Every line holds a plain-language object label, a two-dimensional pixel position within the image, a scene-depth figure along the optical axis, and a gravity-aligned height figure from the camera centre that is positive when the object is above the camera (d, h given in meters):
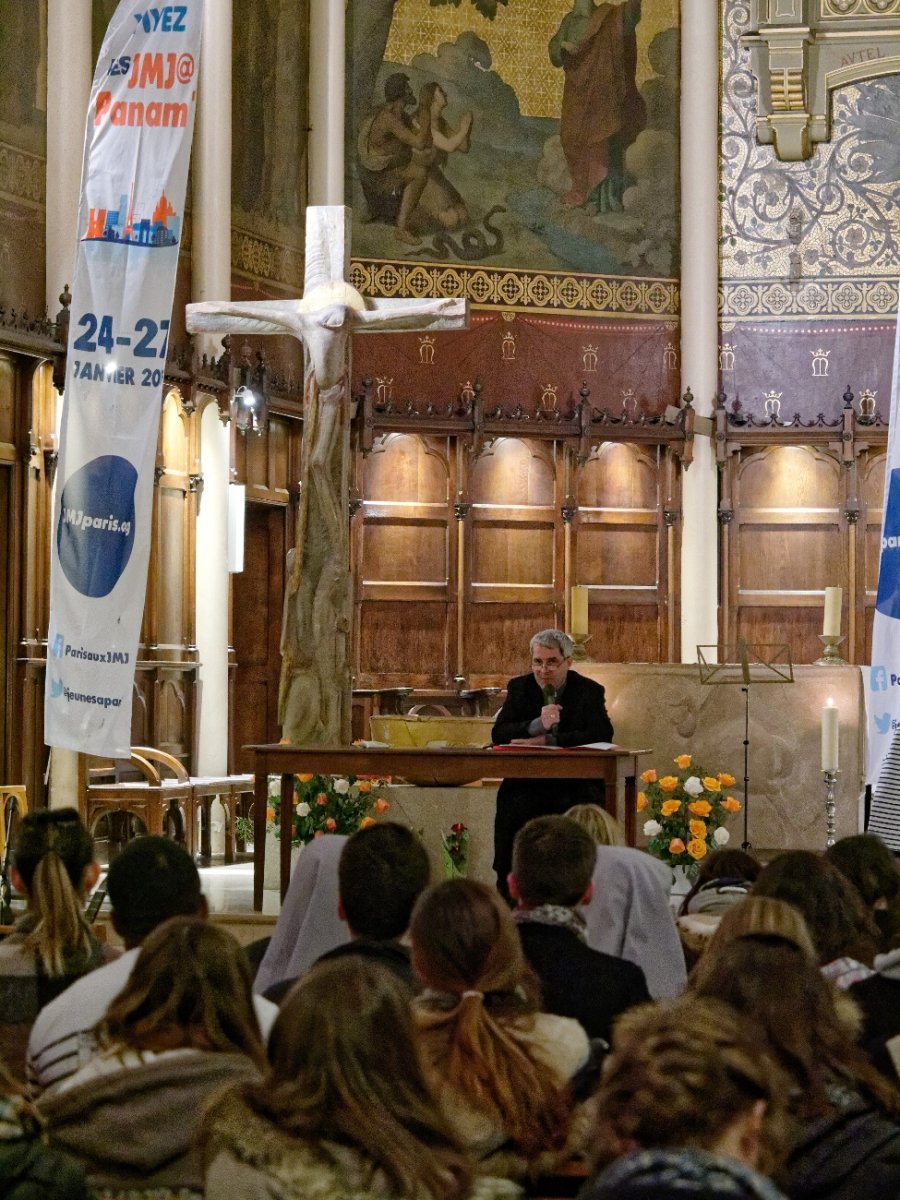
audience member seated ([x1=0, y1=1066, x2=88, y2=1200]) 4.37 -0.73
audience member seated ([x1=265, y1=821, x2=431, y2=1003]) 7.27 -0.60
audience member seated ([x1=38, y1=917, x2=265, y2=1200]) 5.58 -0.75
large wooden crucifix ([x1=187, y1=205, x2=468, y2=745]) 18.54 +0.74
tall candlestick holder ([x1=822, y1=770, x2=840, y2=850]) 19.09 -1.05
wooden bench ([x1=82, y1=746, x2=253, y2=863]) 22.16 -1.26
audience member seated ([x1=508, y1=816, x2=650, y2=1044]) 7.47 -0.72
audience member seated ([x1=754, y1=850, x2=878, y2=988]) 7.18 -0.64
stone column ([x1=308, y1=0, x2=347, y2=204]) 30.27 +4.58
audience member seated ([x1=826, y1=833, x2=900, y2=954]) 8.59 -0.66
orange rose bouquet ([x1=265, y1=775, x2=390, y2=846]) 18.57 -1.07
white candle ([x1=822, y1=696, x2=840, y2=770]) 18.98 -0.70
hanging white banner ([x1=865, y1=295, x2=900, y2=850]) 14.29 -0.10
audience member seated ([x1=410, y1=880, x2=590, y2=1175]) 5.98 -0.76
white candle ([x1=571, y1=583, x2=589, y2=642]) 22.63 +0.02
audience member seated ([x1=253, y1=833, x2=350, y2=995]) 9.49 -0.87
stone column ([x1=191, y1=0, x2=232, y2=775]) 26.49 +2.55
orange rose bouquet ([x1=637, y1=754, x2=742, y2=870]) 17.98 -1.08
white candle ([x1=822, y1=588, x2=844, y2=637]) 22.52 +0.01
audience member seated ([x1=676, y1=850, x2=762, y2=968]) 9.66 -0.80
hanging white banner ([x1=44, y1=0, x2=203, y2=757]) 13.56 +1.03
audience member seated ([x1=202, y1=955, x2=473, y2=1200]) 4.58 -0.67
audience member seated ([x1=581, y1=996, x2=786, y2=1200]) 3.66 -0.57
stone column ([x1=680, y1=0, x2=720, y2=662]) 31.20 +3.85
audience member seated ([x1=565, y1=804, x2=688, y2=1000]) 9.53 -0.87
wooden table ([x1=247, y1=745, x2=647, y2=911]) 15.05 -0.71
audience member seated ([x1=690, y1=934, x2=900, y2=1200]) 5.17 -0.70
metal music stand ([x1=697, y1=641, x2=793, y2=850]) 20.33 -0.39
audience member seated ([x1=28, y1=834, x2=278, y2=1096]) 6.39 -0.67
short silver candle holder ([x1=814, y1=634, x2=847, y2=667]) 22.77 -0.27
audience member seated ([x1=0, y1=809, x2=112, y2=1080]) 8.28 -0.79
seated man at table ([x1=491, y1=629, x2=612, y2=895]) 15.43 -0.54
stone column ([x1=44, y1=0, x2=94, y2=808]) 24.39 +3.61
